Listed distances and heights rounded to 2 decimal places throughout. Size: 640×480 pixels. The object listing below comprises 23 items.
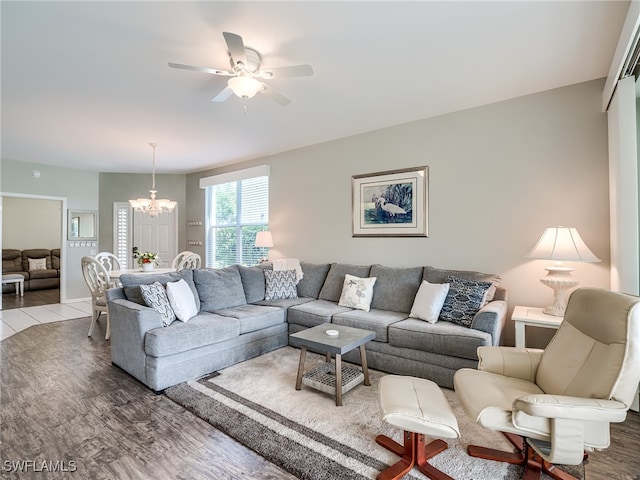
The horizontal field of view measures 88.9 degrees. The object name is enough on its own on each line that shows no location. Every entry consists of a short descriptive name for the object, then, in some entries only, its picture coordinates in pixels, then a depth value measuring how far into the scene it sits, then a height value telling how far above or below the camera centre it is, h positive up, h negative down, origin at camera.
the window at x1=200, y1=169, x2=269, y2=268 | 5.76 +0.38
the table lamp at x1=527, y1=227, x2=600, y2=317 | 2.63 -0.12
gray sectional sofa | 2.73 -0.81
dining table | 4.32 -0.48
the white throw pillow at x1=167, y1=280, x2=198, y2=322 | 3.09 -0.60
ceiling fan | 2.06 +1.13
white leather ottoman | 1.62 -0.90
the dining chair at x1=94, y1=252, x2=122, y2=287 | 4.38 -0.47
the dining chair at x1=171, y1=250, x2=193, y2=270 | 5.48 -0.38
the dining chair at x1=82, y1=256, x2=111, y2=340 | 4.29 -0.57
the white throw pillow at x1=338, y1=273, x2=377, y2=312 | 3.69 -0.63
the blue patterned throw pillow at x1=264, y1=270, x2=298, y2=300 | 4.28 -0.61
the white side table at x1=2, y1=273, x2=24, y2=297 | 7.07 -0.93
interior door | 7.02 +0.09
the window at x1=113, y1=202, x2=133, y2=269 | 6.92 +0.13
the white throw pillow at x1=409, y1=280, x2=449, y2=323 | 3.09 -0.61
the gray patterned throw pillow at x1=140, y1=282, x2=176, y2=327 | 2.94 -0.58
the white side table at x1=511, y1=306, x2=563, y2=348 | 2.58 -0.65
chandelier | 4.96 +0.51
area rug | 1.80 -1.26
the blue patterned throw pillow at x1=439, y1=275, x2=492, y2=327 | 2.95 -0.57
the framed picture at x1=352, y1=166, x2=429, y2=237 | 3.89 +0.46
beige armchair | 1.45 -0.75
